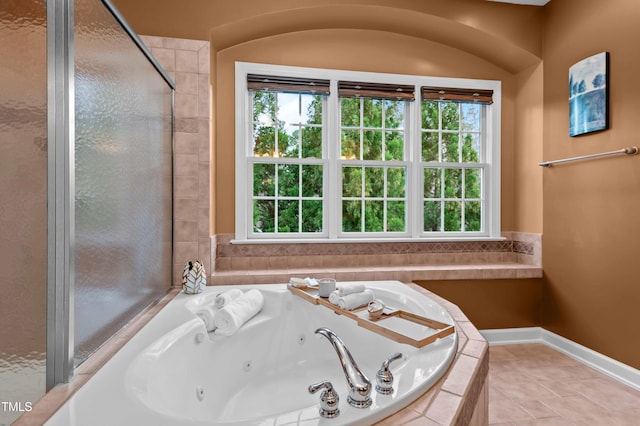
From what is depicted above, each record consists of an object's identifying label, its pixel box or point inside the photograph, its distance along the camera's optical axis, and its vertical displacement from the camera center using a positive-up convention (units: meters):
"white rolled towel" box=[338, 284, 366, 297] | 1.98 -0.45
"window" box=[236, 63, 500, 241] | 2.93 +0.49
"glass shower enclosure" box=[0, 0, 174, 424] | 0.92 +0.07
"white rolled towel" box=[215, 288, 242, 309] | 1.91 -0.49
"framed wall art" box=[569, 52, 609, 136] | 2.34 +0.82
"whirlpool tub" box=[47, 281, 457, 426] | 0.92 -0.60
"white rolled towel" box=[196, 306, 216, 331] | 1.74 -0.53
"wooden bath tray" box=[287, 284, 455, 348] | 1.35 -0.50
